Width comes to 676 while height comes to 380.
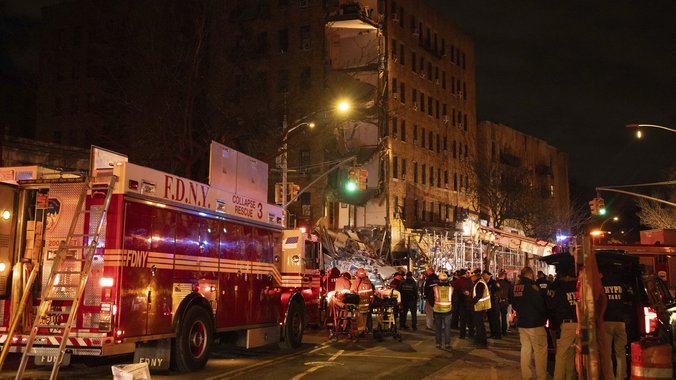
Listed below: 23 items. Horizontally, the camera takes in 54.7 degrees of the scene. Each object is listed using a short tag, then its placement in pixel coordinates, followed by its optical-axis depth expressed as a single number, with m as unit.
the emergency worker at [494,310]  18.03
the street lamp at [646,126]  26.17
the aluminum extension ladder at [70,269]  8.54
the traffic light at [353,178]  25.45
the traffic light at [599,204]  30.95
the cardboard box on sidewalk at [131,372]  6.79
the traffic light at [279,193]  23.72
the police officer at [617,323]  9.52
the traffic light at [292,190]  24.00
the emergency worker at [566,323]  9.56
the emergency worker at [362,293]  16.38
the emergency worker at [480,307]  15.73
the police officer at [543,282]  13.13
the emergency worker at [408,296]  20.06
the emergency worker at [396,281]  18.68
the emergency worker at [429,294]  18.83
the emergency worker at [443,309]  14.88
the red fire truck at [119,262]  9.44
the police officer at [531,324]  10.07
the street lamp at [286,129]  23.21
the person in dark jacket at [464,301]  16.82
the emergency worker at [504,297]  18.88
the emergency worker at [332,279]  18.61
